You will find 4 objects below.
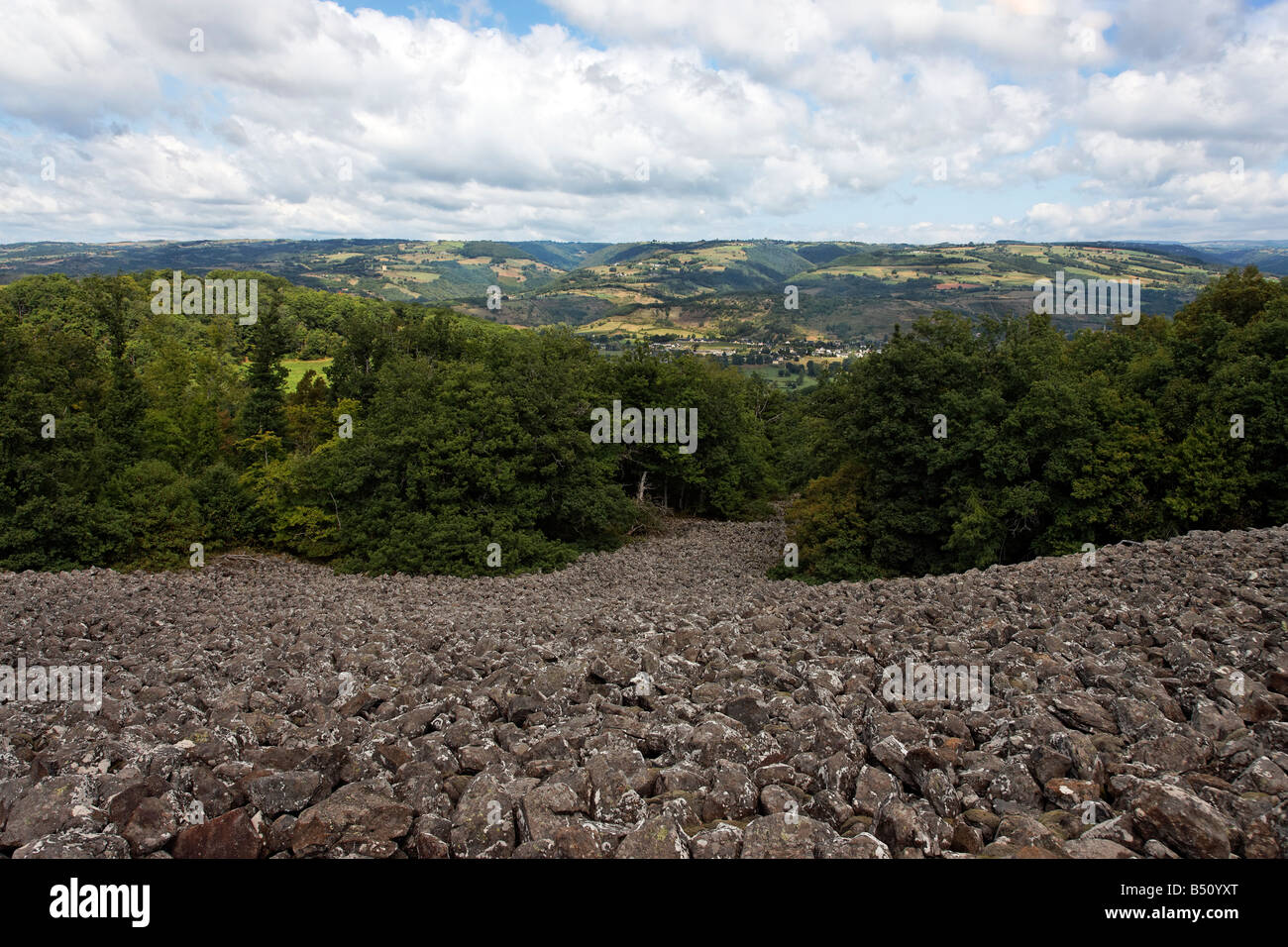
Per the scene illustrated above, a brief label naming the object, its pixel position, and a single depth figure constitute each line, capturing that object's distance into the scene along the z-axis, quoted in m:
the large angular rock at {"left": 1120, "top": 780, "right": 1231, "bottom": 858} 4.57
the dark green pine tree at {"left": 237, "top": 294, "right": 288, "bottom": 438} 46.28
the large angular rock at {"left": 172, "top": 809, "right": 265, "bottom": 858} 4.81
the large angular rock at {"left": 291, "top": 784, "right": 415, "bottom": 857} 4.95
